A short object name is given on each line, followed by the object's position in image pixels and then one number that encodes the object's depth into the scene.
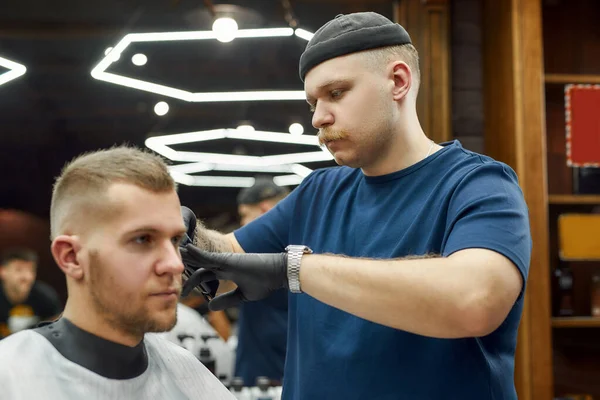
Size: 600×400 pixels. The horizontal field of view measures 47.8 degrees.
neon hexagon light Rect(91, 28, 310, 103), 3.65
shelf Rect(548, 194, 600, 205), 3.31
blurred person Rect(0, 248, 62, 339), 4.11
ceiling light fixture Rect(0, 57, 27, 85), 3.72
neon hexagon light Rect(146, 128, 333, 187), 4.69
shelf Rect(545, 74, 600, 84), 3.33
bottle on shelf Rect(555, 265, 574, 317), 3.36
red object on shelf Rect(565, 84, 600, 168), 3.45
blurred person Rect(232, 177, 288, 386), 3.19
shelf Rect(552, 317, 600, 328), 3.22
